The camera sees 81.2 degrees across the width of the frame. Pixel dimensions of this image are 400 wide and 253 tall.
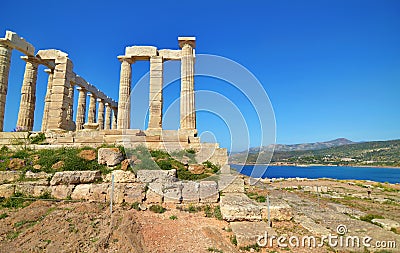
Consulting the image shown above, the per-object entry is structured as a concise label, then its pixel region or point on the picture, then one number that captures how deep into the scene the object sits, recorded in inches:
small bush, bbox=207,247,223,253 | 214.7
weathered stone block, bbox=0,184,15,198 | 338.3
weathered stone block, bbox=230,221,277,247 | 228.4
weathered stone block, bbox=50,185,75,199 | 345.1
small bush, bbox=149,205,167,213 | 317.1
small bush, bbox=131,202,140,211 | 322.2
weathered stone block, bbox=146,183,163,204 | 341.7
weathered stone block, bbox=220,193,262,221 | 282.7
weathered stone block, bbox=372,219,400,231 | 317.7
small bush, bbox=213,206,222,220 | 299.7
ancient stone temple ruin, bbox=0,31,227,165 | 564.7
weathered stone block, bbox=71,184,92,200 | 344.2
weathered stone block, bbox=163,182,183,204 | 343.2
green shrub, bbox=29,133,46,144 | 584.4
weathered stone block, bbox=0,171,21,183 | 373.2
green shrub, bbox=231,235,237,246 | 232.6
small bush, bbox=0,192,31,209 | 311.9
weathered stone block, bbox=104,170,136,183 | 371.6
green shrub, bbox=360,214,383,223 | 366.0
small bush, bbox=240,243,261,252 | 221.2
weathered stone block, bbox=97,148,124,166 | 416.2
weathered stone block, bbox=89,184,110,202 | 342.7
